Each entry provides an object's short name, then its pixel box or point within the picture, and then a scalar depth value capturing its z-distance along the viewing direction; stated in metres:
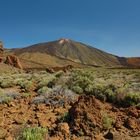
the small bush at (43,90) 6.23
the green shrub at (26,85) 7.30
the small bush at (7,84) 7.83
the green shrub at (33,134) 3.31
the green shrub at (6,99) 5.47
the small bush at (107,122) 3.89
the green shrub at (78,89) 6.28
